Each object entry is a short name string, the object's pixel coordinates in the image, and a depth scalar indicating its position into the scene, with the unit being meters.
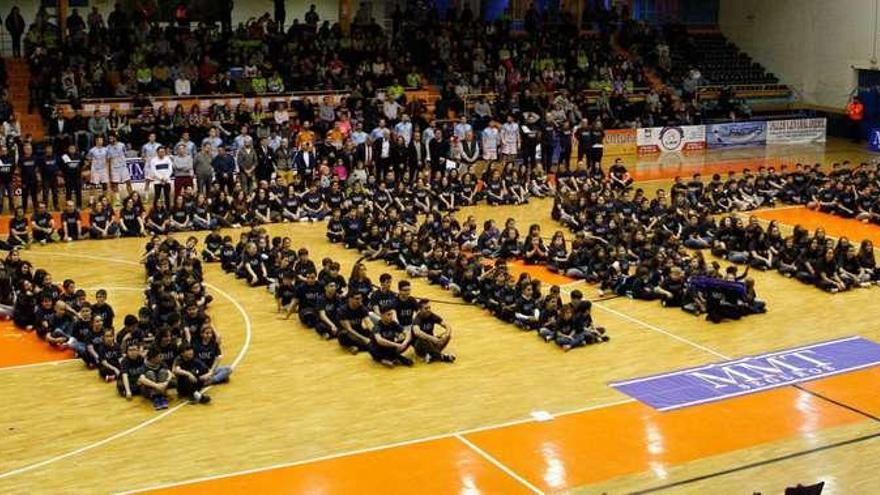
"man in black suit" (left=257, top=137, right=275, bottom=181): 34.25
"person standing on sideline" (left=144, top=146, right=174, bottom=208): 32.19
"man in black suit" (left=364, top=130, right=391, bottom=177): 35.75
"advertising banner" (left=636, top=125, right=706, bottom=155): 44.81
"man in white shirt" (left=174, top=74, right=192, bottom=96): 39.12
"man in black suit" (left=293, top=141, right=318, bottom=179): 34.56
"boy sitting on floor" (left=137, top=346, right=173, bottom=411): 18.42
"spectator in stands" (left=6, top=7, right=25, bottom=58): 41.66
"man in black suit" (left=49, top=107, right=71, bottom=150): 34.31
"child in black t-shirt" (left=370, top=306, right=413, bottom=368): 20.36
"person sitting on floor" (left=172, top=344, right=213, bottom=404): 18.58
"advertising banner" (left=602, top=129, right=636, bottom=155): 44.09
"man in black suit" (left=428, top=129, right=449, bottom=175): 36.72
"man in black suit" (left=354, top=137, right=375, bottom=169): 35.78
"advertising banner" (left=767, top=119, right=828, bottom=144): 48.47
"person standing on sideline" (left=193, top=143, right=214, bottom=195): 32.59
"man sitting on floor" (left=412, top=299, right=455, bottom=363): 20.58
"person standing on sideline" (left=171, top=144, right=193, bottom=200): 32.47
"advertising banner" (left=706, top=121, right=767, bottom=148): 46.75
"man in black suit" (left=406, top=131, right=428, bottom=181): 36.38
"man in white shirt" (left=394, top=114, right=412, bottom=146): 37.31
